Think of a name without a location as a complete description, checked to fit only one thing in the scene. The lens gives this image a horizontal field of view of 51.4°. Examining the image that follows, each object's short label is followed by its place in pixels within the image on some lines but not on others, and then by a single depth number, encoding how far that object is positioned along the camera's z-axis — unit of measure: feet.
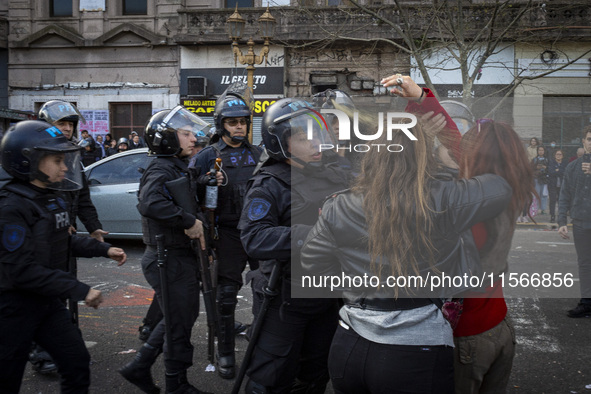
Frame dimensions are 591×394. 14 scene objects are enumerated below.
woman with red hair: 8.04
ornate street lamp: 45.52
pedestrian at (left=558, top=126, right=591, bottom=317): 19.90
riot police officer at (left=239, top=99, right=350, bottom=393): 10.03
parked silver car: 30.68
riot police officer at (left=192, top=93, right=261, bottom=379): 15.20
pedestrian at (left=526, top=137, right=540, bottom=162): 38.89
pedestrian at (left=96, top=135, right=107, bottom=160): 58.18
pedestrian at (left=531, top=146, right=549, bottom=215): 43.95
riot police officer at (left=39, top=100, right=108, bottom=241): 16.74
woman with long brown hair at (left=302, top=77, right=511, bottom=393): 7.14
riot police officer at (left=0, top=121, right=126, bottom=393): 9.82
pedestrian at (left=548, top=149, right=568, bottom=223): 46.29
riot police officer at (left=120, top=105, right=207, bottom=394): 12.66
